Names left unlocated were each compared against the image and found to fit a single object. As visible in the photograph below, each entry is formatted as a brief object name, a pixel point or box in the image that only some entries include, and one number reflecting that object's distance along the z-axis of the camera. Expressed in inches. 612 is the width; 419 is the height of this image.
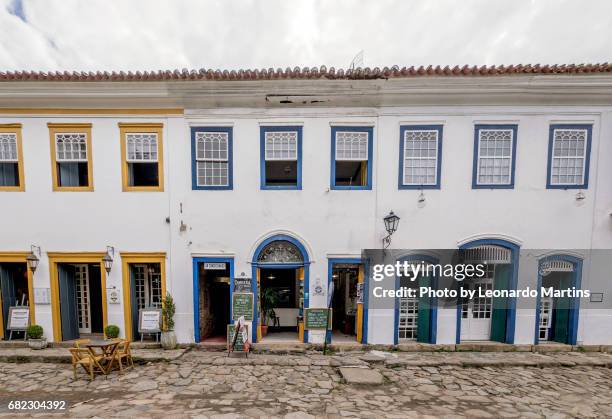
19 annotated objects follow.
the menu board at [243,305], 286.2
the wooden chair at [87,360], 226.2
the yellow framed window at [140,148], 281.6
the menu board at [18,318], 284.4
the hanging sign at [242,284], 289.1
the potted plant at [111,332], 282.4
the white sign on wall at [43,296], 287.1
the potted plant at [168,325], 282.5
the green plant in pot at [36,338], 277.6
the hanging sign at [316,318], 286.8
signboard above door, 289.3
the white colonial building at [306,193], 276.2
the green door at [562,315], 289.6
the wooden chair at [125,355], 238.1
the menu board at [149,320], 284.4
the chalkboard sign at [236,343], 273.1
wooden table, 229.6
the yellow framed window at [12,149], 279.1
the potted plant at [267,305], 305.1
